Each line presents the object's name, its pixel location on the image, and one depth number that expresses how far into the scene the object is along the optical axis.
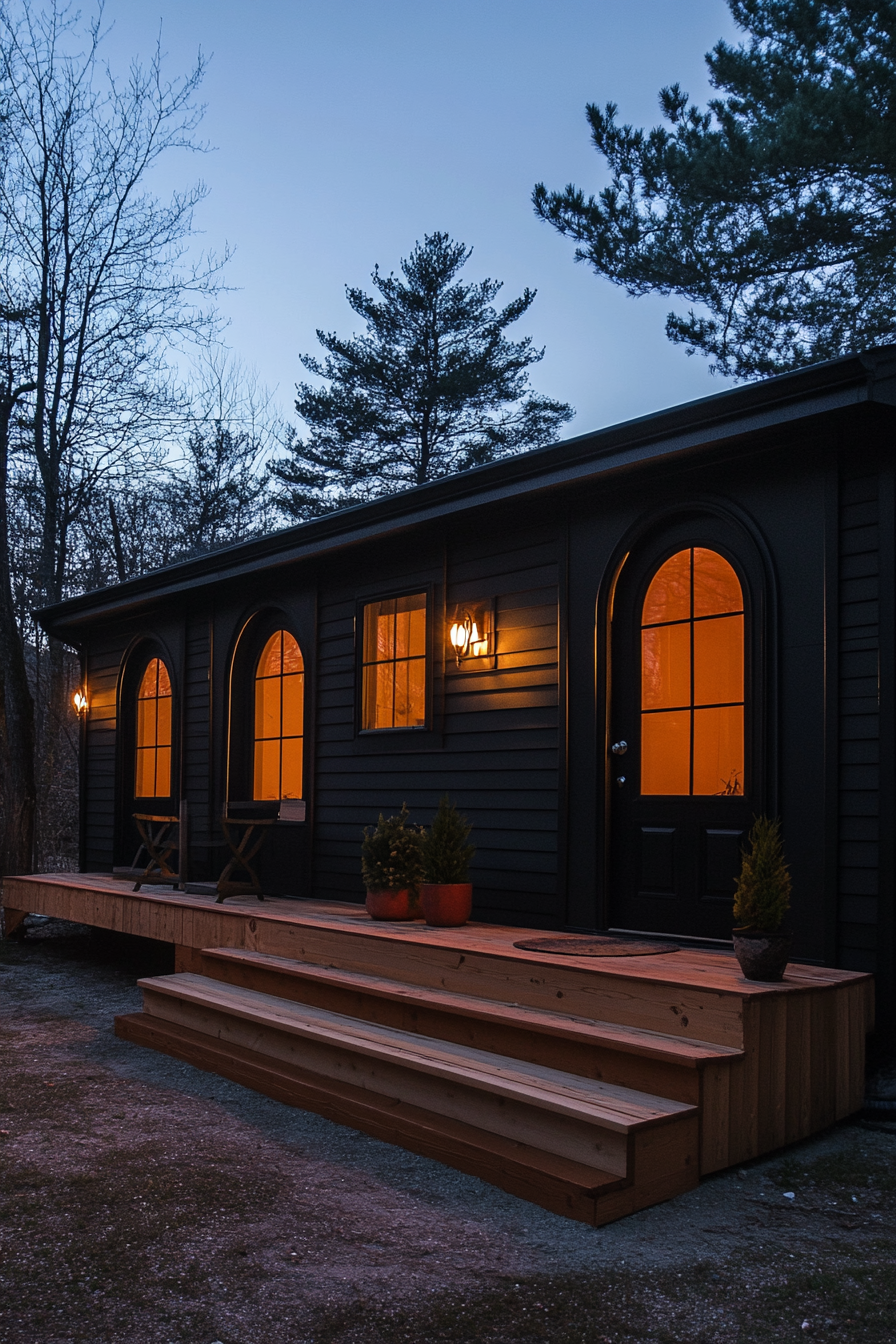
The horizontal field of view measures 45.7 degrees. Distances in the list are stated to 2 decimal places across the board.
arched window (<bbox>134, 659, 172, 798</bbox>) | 8.95
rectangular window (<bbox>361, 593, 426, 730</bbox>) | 6.48
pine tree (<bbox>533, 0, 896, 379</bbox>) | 9.16
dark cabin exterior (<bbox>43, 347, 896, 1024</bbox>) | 4.17
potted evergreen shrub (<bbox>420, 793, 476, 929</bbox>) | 5.27
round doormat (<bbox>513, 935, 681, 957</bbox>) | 4.36
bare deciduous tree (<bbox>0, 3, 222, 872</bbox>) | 10.98
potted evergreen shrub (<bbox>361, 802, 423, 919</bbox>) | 5.52
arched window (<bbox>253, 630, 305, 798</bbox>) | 7.52
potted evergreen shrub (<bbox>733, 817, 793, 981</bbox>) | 3.55
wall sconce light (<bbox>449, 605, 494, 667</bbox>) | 5.94
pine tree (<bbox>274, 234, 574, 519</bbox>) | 17.11
